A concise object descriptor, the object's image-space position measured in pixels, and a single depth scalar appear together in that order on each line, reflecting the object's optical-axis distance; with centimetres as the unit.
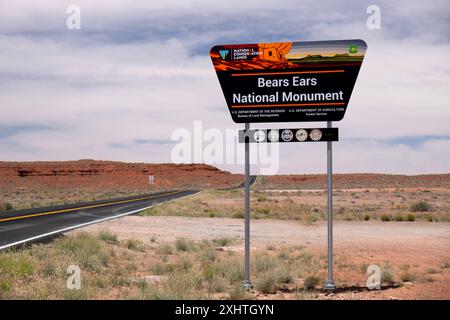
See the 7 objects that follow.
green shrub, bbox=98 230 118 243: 1735
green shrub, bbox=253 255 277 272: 1257
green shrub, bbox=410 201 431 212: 3975
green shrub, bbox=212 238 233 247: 1797
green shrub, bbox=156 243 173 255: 1576
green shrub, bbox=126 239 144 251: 1633
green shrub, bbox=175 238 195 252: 1650
